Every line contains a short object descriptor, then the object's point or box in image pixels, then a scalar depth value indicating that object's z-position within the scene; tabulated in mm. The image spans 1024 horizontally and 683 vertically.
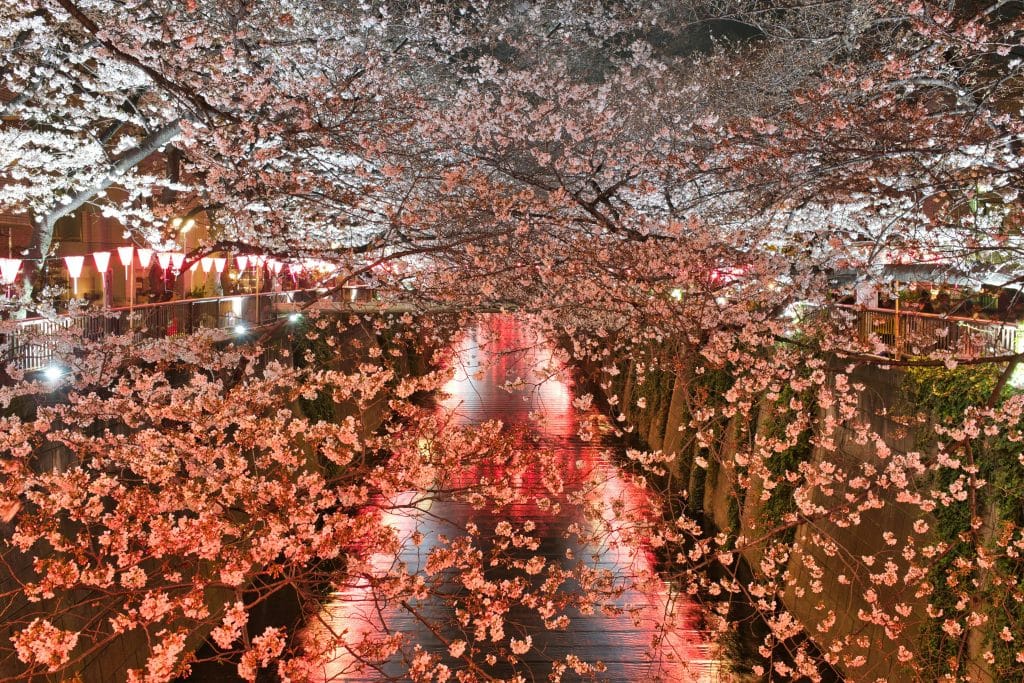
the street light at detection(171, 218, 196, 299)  18081
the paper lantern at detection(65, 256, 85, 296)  15234
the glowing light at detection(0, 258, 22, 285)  16312
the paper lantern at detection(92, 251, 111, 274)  15039
